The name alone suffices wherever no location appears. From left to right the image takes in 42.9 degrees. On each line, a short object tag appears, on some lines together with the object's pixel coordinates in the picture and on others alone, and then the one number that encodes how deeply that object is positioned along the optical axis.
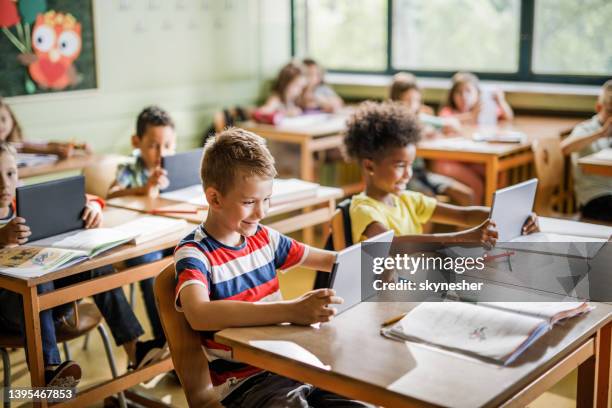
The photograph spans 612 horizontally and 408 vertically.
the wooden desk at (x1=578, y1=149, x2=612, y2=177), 3.21
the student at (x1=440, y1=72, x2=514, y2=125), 4.60
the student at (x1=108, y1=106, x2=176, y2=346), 3.13
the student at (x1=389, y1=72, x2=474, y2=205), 4.11
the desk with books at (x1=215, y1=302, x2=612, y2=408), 1.30
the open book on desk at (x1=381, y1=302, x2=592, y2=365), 1.43
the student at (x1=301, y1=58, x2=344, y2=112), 5.12
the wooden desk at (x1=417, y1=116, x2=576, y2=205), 3.74
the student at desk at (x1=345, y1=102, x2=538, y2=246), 2.38
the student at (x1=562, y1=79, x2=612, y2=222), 3.64
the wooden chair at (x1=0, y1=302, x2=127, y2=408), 2.33
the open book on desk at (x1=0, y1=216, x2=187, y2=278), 2.08
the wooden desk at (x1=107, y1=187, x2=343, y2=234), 2.72
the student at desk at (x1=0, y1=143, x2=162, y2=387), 2.24
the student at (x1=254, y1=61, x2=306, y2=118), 5.03
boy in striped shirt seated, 1.64
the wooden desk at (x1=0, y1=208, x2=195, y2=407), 2.05
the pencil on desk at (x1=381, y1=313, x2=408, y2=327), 1.59
